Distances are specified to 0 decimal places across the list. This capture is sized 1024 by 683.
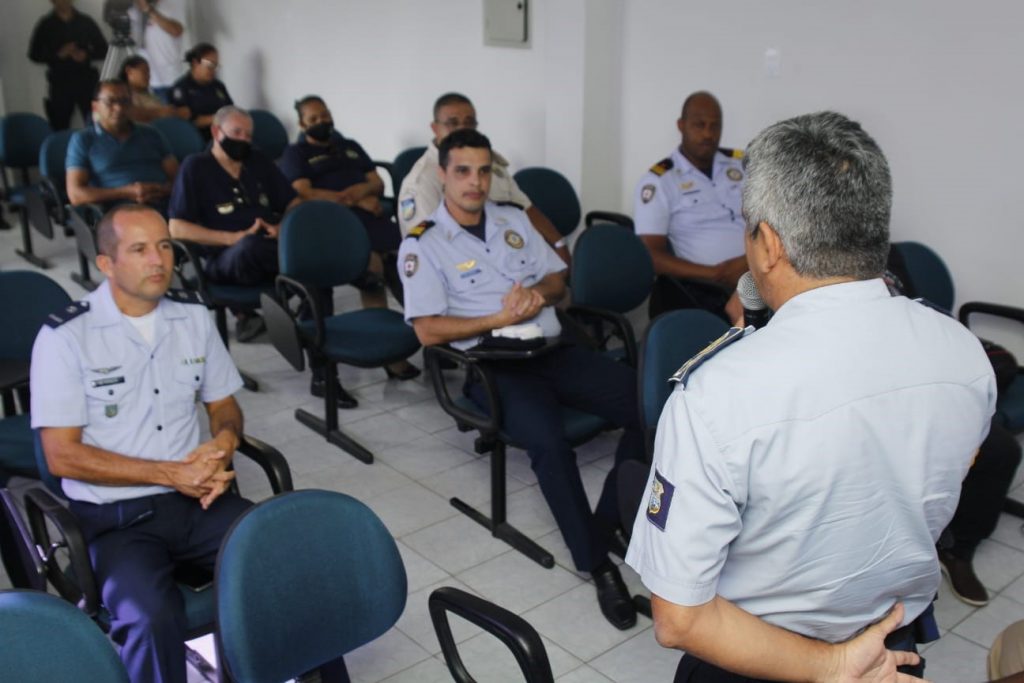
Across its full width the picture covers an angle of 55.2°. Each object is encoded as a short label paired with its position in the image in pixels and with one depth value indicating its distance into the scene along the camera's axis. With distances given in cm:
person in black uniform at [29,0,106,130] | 779
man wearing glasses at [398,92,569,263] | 430
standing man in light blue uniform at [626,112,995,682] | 123
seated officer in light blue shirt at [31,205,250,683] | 249
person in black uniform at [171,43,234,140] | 734
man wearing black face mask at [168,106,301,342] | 457
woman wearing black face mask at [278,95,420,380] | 549
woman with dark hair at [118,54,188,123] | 708
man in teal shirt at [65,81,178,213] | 556
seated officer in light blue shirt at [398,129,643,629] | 315
